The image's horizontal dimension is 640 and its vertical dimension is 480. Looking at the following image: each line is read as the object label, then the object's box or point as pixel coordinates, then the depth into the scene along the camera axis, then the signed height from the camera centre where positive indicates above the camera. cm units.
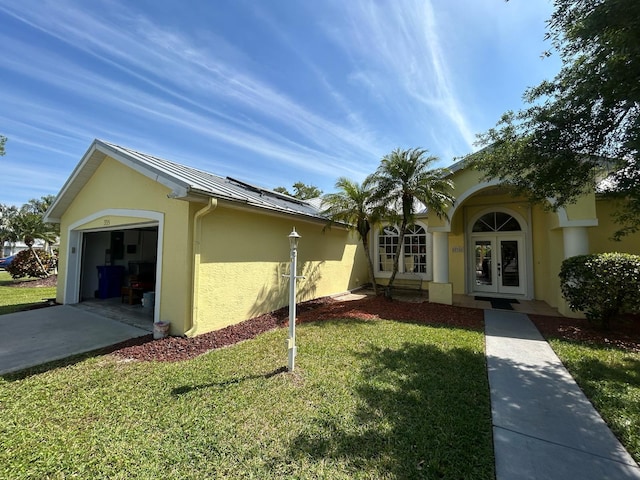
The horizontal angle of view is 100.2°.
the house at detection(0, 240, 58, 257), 4172 +72
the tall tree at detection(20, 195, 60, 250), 2252 +736
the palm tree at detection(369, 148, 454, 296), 980 +277
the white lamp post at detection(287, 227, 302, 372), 472 -121
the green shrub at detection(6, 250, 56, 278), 1809 -91
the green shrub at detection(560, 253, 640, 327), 659 -64
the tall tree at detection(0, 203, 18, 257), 3519 +282
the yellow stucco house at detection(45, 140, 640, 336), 663 +48
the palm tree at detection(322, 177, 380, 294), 1102 +213
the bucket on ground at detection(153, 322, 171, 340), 641 -181
